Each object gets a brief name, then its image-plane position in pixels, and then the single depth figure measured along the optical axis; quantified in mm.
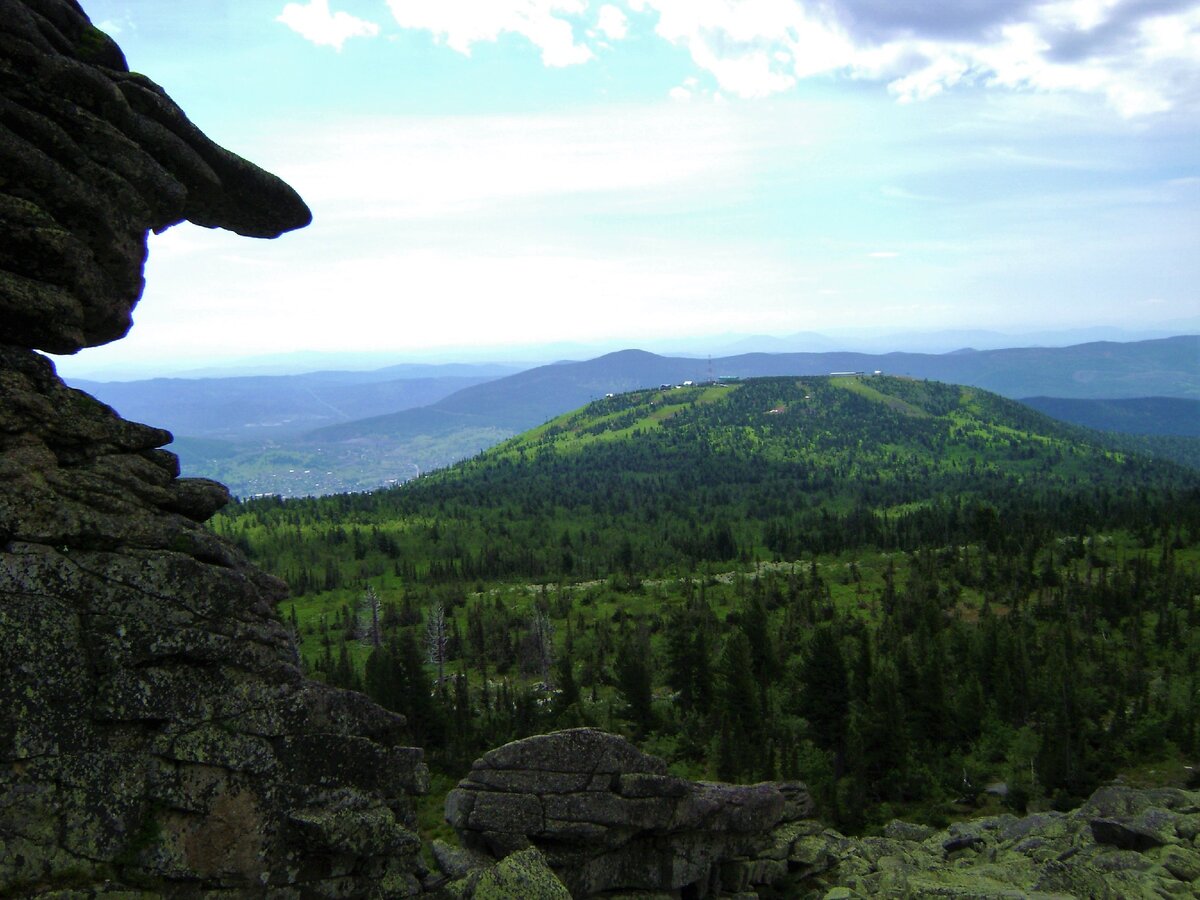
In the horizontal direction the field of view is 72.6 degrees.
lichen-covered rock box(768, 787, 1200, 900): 27875
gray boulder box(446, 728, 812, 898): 26781
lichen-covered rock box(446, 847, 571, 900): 21906
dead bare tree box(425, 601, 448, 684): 103625
